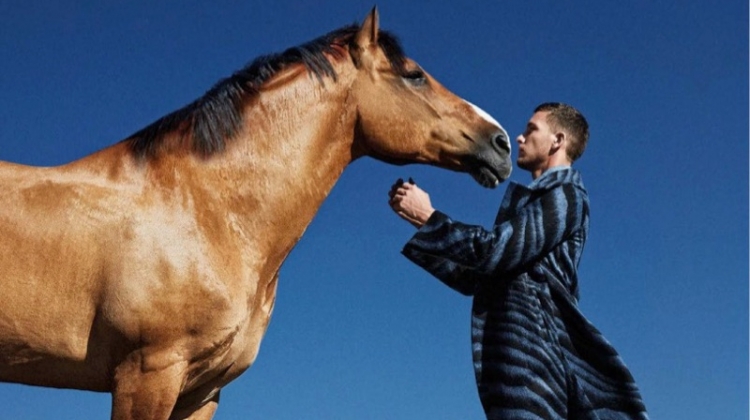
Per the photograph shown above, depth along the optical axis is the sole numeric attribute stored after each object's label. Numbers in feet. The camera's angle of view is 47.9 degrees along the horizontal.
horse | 11.71
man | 11.56
